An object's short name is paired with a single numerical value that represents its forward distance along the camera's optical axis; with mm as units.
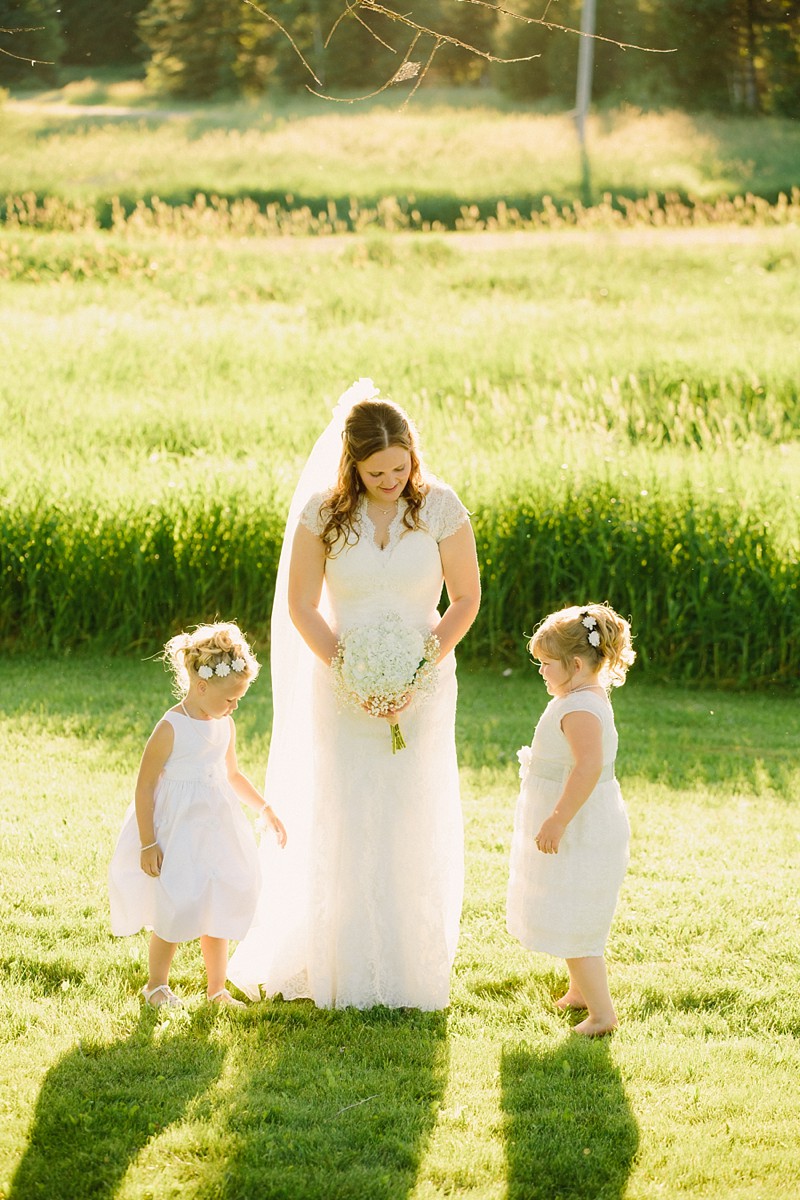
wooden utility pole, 28359
